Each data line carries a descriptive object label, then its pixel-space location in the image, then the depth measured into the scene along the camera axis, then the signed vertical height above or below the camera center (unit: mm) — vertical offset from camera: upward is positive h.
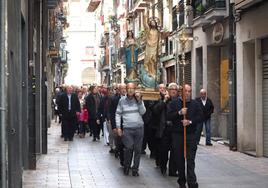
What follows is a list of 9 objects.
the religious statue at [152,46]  19484 +1453
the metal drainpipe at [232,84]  19328 +320
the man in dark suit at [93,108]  23628 -449
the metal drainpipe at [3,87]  6699 +92
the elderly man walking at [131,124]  13773 -589
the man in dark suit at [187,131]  11406 -618
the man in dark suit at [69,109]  23391 -474
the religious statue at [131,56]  21125 +1320
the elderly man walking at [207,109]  20297 -428
